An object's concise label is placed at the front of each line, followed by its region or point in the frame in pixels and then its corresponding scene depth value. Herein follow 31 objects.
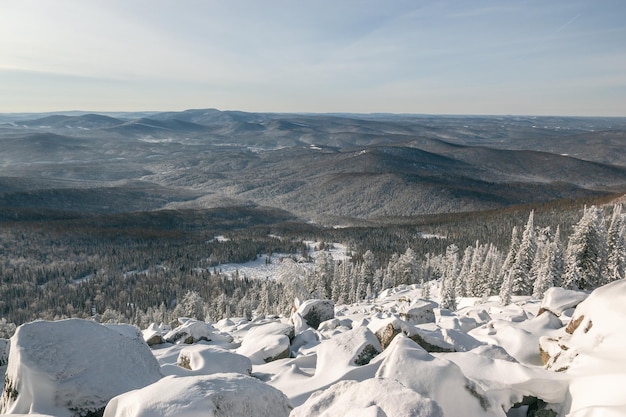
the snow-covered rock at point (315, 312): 29.05
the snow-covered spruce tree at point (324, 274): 93.25
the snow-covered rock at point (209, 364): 15.11
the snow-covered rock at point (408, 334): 16.06
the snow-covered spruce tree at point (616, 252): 47.03
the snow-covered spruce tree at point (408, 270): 96.81
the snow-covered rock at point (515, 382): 10.91
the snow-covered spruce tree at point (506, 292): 41.66
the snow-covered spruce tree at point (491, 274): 59.16
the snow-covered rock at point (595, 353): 9.47
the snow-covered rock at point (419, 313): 26.82
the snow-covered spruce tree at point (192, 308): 90.99
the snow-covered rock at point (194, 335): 25.58
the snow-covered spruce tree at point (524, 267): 52.56
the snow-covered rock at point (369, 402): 7.89
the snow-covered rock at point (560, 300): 21.68
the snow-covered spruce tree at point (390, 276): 93.06
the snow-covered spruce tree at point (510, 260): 58.22
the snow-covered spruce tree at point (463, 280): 66.10
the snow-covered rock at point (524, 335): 15.71
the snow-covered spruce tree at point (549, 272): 46.78
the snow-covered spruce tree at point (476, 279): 62.43
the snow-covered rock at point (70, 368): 11.82
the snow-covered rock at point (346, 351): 14.39
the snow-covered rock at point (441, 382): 9.93
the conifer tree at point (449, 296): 48.62
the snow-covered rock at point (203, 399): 8.56
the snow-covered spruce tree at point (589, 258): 47.09
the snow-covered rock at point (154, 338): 25.11
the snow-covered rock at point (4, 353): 17.37
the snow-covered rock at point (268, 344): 18.70
